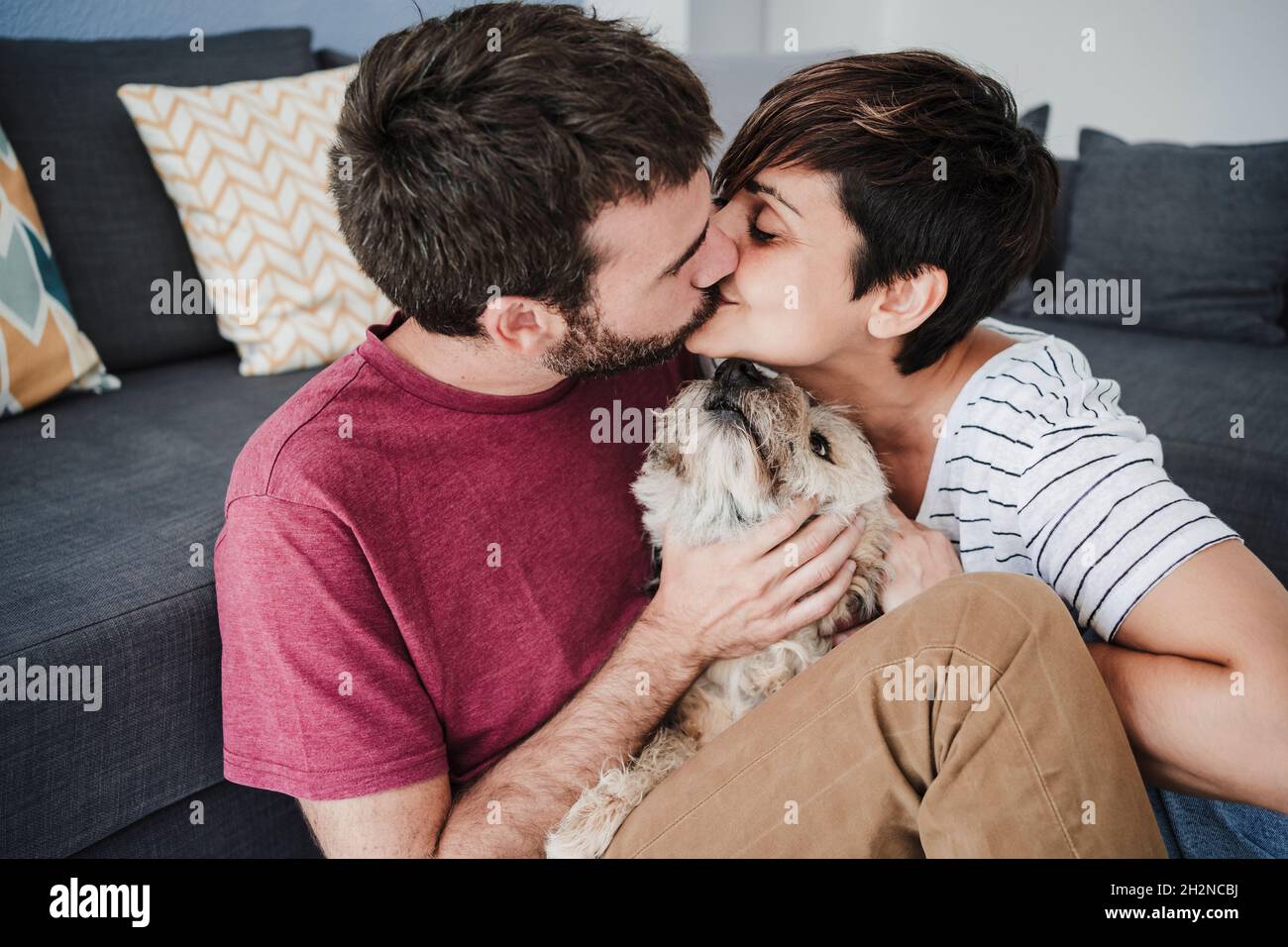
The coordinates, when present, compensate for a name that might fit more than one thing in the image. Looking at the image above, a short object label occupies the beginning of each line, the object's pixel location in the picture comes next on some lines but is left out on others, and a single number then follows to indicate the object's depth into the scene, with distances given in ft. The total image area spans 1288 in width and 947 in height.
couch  4.10
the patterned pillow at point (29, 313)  5.89
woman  3.77
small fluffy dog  4.56
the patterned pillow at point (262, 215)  6.88
